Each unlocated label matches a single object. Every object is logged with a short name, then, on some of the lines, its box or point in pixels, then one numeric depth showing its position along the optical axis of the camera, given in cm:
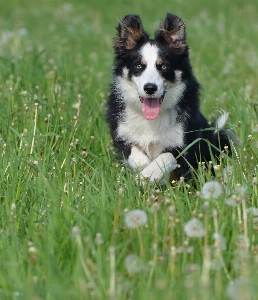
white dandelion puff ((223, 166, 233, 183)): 770
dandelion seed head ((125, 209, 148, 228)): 581
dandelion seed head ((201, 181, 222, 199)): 653
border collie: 989
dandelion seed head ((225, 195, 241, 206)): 617
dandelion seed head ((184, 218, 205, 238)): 577
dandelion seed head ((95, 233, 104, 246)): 565
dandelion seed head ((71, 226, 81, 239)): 539
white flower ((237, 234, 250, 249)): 571
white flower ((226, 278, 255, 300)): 437
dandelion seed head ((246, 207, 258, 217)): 663
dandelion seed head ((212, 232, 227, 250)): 577
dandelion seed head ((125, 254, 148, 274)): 550
